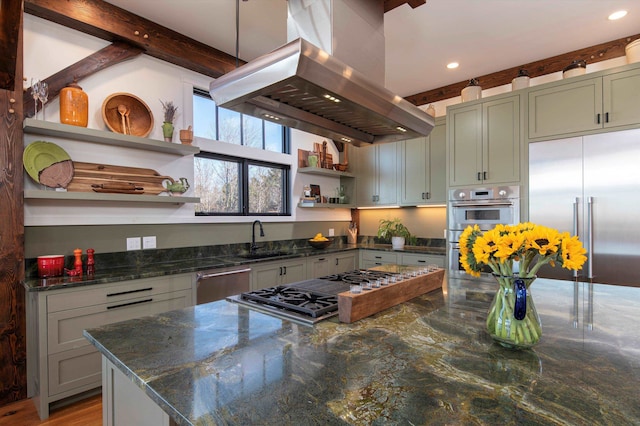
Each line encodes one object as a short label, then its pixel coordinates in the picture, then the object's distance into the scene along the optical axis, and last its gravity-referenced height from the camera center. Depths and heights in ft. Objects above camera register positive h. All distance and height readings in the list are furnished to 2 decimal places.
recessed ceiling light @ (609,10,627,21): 8.66 +5.32
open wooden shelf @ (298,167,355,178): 14.01 +1.80
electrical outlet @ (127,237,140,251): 9.20 -0.88
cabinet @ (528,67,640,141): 8.86 +3.07
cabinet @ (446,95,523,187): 10.71 +2.40
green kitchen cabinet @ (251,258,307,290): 10.37 -2.12
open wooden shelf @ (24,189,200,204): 7.40 +0.41
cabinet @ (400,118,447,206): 13.38 +1.81
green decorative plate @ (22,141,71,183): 7.53 +1.38
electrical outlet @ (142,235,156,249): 9.50 -0.89
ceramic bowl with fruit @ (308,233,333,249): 13.52 -1.32
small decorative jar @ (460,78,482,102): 11.66 +4.33
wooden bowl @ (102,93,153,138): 8.77 +2.80
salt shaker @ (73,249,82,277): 7.84 -1.20
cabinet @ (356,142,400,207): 14.85 +1.72
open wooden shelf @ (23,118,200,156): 7.37 +1.95
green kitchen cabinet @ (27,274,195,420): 6.69 -2.49
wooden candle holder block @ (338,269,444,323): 3.99 -1.22
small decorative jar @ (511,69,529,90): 10.60 +4.30
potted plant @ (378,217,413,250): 14.19 -1.02
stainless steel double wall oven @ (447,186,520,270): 10.61 +0.03
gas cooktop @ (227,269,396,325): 4.18 -1.31
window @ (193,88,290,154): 11.12 +3.19
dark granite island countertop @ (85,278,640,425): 2.19 -1.38
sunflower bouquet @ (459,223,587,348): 3.08 -0.53
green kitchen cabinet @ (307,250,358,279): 12.49 -2.19
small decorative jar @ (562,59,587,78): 9.64 +4.26
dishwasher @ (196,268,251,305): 8.88 -2.08
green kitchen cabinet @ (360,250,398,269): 13.70 -2.07
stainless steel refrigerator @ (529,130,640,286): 8.71 +0.29
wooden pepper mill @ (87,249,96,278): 8.09 -1.22
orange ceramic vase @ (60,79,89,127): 7.82 +2.65
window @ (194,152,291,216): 11.18 +0.98
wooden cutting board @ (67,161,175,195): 8.28 +0.93
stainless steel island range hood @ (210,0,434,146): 3.88 +1.70
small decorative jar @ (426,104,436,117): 13.27 +4.19
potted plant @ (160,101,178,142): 9.48 +2.81
